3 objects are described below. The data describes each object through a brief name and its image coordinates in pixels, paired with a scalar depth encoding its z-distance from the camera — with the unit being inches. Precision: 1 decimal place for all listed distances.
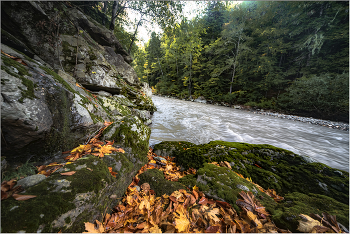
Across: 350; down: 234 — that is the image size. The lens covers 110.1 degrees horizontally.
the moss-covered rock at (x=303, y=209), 53.4
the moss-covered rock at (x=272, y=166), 86.3
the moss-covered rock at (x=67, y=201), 37.9
